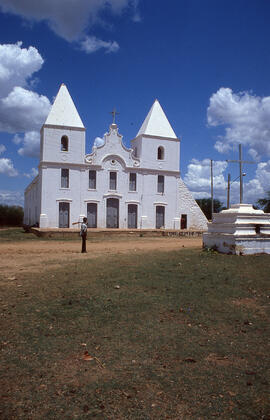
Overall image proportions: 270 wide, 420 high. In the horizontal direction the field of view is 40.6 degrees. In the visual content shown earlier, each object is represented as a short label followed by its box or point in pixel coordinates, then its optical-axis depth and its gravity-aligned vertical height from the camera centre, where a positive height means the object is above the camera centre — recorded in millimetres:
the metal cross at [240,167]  11340 +1976
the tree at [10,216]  43500 +675
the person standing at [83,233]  11974 -334
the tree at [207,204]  56088 +3232
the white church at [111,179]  27059 +3492
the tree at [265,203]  36206 +2339
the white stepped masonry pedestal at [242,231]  10188 -168
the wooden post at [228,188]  31731 +3245
